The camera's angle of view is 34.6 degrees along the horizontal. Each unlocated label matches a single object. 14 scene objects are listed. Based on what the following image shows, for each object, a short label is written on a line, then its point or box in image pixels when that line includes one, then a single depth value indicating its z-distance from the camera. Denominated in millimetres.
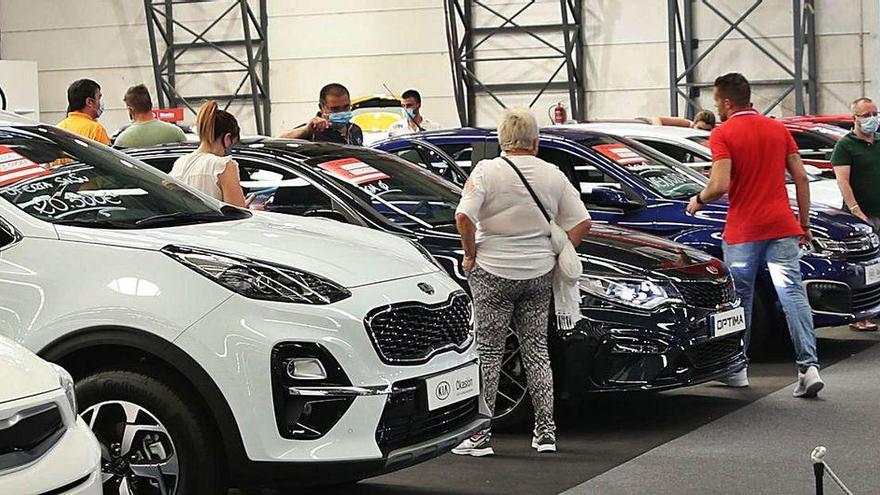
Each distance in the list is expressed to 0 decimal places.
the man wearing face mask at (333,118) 10344
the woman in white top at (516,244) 6430
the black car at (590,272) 6812
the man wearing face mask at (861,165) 10625
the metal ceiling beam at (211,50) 25125
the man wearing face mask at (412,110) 15766
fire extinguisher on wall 18547
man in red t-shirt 7859
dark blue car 9031
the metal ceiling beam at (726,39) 21797
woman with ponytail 7078
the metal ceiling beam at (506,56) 23266
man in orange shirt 10211
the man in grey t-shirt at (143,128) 9891
